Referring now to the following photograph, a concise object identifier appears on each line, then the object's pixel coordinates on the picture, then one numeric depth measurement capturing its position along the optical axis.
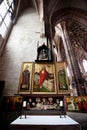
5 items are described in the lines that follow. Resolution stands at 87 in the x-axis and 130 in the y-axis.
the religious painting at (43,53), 6.85
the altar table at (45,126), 2.67
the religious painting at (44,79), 5.66
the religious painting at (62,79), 5.60
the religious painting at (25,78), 5.60
